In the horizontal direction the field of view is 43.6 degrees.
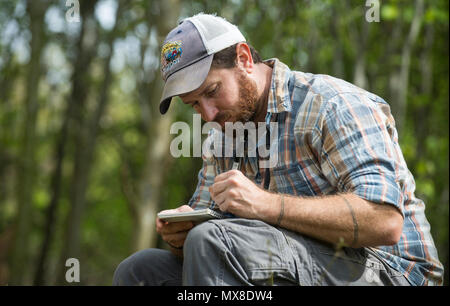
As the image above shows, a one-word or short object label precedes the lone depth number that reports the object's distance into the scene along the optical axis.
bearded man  2.20
